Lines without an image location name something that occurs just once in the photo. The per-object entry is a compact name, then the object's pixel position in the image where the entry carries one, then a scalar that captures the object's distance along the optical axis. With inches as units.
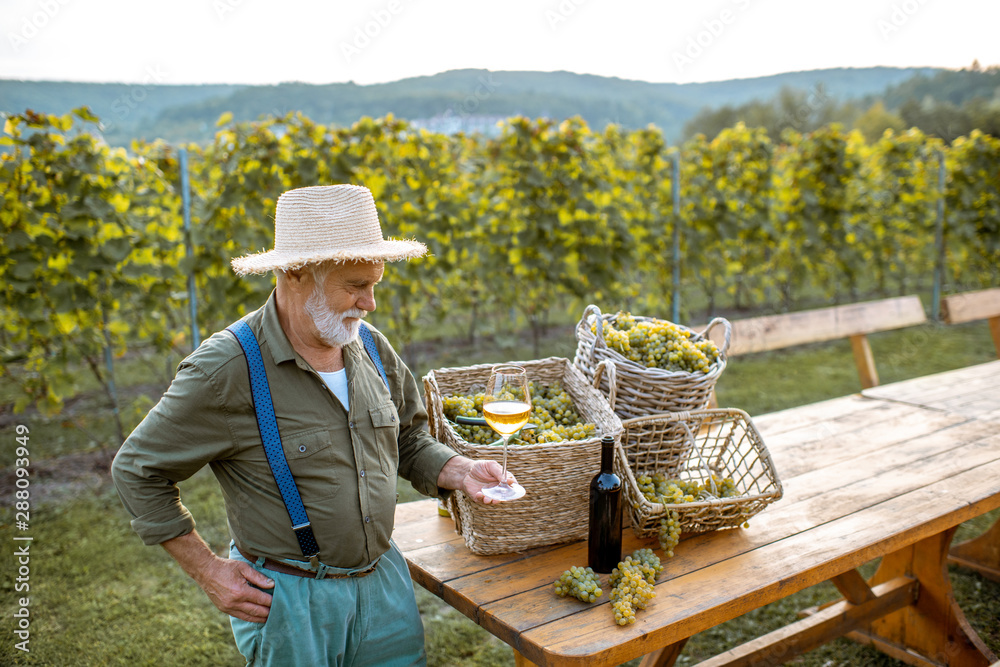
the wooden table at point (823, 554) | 59.1
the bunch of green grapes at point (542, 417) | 69.5
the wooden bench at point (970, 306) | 172.6
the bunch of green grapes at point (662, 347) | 79.8
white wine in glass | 61.0
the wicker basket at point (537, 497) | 65.9
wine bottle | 62.3
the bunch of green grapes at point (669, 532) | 67.9
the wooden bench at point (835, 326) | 136.8
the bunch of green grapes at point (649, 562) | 63.2
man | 57.8
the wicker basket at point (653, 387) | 76.7
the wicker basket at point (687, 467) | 69.6
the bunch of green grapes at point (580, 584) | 60.1
